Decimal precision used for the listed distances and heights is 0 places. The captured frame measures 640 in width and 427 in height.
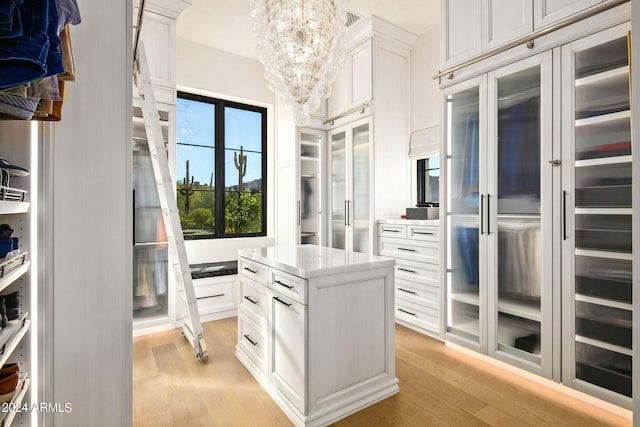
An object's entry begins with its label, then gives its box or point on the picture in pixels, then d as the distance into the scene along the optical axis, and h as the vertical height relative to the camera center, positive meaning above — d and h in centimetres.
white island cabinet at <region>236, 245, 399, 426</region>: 174 -69
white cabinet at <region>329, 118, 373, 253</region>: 367 +32
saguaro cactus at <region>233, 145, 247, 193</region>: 436 +64
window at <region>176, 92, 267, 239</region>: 400 +59
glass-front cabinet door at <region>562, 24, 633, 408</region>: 183 -2
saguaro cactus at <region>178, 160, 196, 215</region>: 399 +29
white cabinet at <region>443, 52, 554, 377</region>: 214 +1
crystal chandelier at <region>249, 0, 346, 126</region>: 198 +106
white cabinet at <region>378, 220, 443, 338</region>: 293 -54
